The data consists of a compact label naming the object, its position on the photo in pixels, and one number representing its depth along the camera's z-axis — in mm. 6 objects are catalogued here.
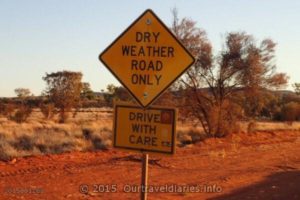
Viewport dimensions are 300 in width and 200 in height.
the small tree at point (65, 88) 52969
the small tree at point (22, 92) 78812
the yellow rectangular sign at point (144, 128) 5723
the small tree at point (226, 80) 27453
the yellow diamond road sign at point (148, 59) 5762
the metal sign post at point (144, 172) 5751
